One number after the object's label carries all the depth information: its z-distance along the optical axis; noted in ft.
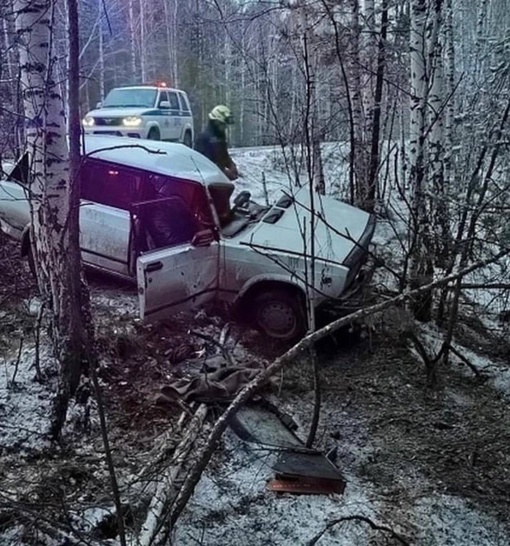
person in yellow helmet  32.83
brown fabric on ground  15.35
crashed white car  20.18
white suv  48.08
